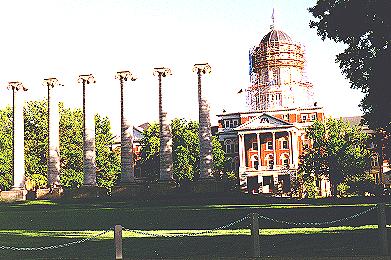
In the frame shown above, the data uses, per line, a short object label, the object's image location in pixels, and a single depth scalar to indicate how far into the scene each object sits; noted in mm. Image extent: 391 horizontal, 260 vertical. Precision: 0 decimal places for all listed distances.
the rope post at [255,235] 15805
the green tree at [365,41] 27766
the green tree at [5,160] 79312
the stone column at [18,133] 65000
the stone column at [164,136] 62906
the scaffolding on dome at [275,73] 118188
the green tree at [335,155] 81750
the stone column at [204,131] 60988
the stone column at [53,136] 66000
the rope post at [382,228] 16962
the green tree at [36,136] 84125
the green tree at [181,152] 91875
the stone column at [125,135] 63594
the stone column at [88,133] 64875
